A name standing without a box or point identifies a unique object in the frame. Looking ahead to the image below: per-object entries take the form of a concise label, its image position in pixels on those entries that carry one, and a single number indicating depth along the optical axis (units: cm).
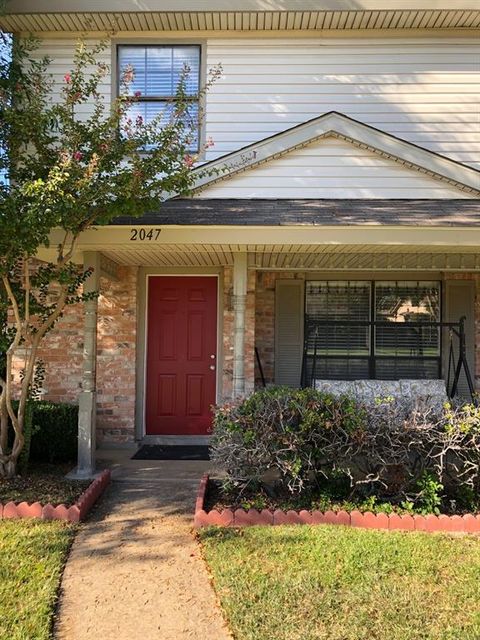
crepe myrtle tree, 467
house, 727
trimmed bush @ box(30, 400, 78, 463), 644
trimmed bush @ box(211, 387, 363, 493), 467
